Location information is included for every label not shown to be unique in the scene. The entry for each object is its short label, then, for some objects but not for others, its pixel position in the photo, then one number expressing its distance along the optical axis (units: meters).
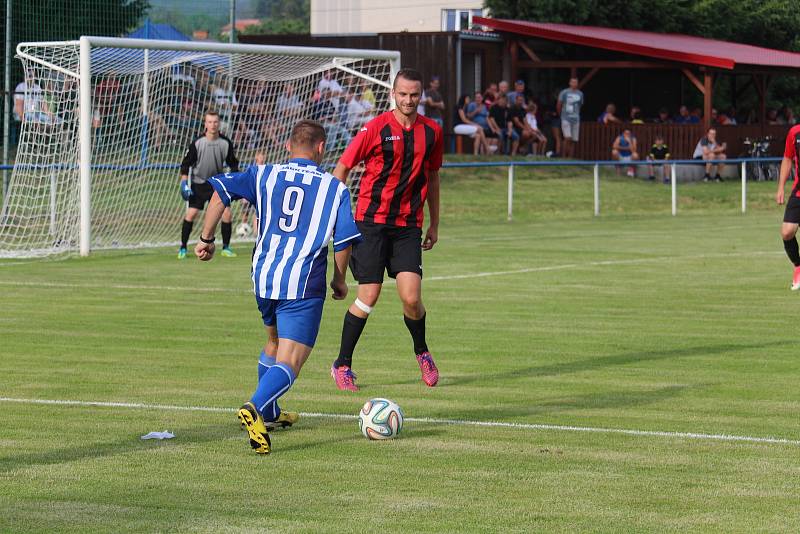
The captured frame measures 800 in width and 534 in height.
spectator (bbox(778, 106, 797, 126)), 48.48
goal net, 22.31
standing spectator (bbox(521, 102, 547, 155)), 38.97
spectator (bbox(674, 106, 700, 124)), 43.15
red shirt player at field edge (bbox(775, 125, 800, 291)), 17.06
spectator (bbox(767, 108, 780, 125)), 48.19
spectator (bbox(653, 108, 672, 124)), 42.88
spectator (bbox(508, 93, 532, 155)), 38.75
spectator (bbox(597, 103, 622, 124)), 41.70
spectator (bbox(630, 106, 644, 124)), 42.19
